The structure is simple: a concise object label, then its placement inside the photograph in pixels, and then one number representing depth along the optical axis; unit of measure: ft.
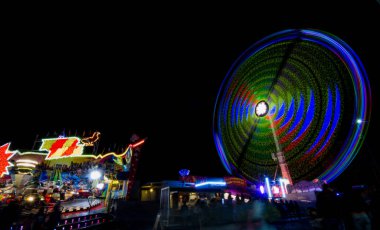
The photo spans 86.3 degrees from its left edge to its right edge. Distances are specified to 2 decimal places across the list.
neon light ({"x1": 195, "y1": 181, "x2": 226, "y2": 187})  115.55
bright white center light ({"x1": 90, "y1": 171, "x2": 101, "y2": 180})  79.86
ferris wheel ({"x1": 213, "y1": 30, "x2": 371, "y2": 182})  68.49
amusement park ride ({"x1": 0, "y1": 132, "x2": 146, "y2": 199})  72.18
